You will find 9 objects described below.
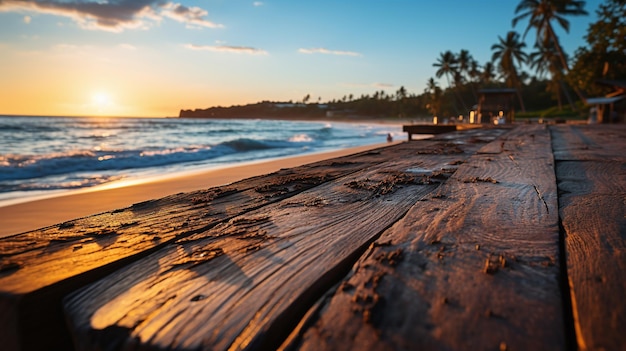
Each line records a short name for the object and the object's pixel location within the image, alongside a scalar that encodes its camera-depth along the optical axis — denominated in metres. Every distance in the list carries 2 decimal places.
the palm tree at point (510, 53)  52.18
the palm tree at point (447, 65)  62.12
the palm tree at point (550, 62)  47.94
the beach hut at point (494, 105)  24.31
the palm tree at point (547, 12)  36.28
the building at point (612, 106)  15.73
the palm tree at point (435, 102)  60.19
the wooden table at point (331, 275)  0.60
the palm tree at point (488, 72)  63.59
